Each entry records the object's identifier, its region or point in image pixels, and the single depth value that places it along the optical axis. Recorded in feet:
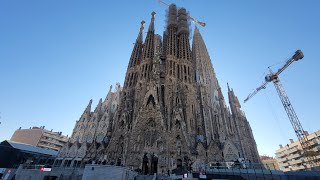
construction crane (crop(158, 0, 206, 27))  316.19
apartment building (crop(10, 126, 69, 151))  245.86
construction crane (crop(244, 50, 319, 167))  163.02
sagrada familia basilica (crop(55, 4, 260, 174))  131.44
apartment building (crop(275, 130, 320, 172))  203.41
